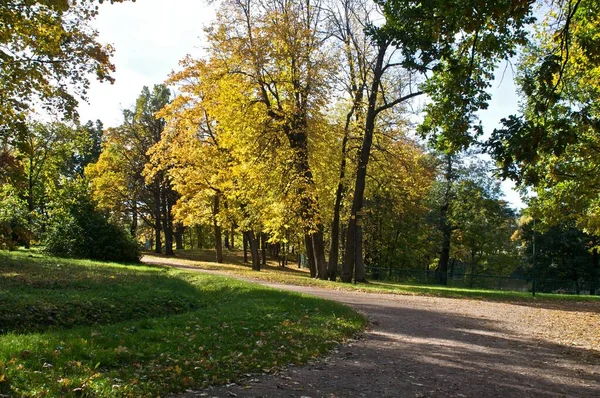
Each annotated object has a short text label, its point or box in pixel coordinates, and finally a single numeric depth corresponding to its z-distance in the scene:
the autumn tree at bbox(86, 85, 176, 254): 44.34
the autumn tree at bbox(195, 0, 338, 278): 22.89
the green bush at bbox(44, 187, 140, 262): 22.80
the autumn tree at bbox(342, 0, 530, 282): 8.29
